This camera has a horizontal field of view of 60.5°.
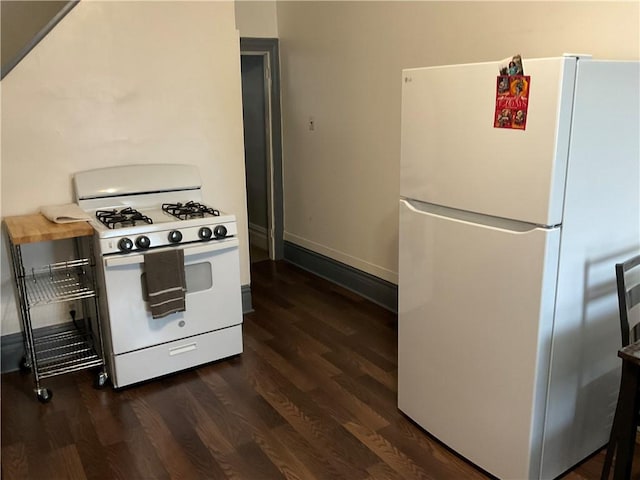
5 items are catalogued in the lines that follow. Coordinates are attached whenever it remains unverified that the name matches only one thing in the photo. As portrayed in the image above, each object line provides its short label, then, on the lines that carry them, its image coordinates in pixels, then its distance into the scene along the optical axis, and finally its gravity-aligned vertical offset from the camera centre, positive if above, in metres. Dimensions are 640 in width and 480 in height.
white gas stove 2.83 -0.79
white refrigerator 1.87 -0.51
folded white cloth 2.84 -0.49
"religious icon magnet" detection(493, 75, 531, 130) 1.85 +0.04
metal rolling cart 2.74 -0.97
